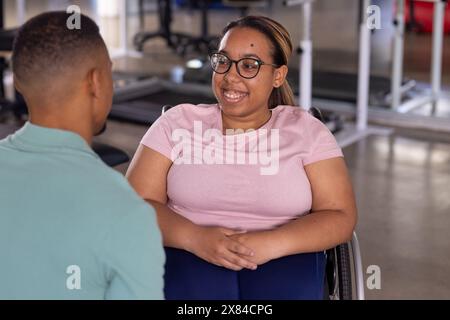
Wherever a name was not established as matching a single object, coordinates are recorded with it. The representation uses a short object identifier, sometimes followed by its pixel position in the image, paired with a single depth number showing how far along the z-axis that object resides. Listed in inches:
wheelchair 72.7
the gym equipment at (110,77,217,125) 213.0
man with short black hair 47.6
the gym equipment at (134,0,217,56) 301.1
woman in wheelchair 71.8
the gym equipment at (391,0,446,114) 205.6
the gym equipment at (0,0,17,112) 196.4
